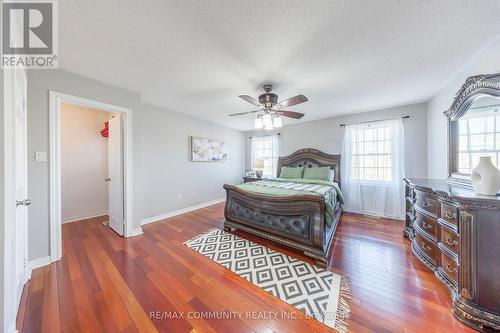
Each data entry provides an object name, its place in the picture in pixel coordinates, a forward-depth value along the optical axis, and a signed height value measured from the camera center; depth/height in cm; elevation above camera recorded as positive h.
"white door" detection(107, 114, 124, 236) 297 -17
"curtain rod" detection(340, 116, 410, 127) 389 +100
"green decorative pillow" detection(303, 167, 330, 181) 412 -19
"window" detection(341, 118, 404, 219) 369 -7
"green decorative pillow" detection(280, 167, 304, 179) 450 -18
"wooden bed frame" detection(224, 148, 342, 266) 222 -80
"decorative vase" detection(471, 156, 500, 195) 145 -11
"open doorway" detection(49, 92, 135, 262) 225 +1
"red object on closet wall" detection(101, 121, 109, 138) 383 +78
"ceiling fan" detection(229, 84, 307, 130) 246 +86
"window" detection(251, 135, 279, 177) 550 +47
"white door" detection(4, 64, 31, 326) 107 -22
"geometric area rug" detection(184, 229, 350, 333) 150 -122
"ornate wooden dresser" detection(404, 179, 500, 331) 132 -74
